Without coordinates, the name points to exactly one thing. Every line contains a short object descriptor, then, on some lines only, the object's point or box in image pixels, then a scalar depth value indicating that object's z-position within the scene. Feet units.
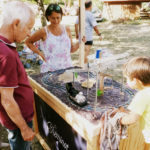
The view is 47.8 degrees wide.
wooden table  3.80
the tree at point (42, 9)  18.52
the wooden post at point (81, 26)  8.11
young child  3.47
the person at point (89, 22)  13.62
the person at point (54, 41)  6.58
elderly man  3.26
